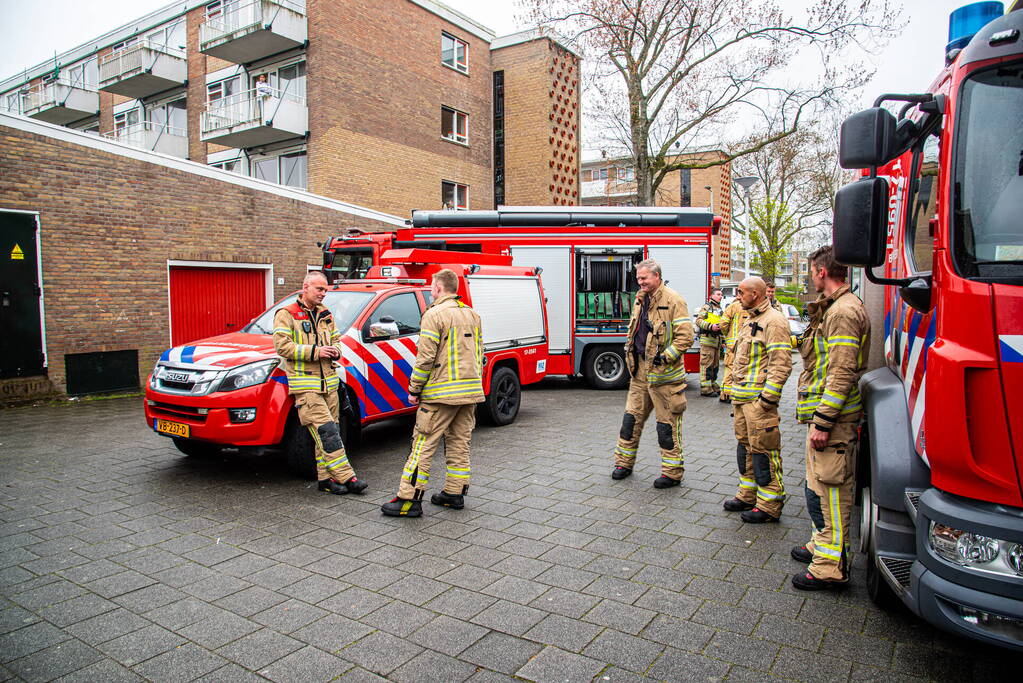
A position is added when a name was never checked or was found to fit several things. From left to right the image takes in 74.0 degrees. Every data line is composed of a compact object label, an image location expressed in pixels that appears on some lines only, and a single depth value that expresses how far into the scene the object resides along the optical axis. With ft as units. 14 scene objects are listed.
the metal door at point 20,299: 34.94
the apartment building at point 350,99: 67.36
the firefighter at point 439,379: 16.85
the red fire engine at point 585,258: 40.91
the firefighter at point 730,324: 26.77
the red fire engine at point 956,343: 8.27
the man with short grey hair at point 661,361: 19.36
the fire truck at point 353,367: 19.22
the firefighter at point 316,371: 18.53
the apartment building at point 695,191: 127.44
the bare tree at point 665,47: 64.69
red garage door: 43.55
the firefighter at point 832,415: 12.42
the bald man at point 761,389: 15.60
